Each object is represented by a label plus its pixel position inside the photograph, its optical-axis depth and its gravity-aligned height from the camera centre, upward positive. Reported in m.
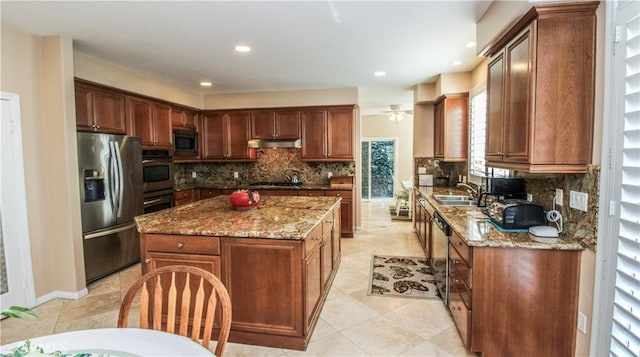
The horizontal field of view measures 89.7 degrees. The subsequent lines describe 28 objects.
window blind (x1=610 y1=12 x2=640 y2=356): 1.54 -0.29
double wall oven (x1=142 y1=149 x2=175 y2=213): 4.41 -0.28
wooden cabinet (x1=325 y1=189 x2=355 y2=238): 5.45 -0.86
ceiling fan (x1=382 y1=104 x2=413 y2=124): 7.53 +1.10
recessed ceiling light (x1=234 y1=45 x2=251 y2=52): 3.41 +1.19
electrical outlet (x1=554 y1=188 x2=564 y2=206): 2.26 -0.30
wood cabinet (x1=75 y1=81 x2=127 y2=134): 3.49 +0.59
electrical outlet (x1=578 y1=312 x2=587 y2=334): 1.95 -1.02
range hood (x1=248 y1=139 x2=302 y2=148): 5.58 +0.26
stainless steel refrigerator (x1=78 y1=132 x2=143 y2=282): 3.47 -0.45
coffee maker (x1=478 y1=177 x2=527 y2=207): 2.88 -0.29
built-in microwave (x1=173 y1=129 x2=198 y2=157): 5.30 +0.28
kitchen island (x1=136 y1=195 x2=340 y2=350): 2.29 -0.76
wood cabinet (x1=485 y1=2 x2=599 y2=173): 1.92 +0.42
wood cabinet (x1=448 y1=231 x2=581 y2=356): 2.04 -0.94
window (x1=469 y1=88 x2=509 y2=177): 4.05 +0.30
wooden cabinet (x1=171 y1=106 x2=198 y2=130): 5.25 +0.71
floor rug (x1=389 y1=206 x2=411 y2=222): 7.13 -1.35
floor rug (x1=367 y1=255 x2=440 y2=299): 3.33 -1.39
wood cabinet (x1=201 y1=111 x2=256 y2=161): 5.91 +0.42
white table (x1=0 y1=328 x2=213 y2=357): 1.14 -0.68
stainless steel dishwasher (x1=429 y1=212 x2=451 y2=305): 2.88 -0.95
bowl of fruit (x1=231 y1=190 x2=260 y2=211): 2.96 -0.39
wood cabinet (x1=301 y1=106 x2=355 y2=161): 5.59 +0.42
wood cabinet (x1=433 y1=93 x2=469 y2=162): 4.61 +0.44
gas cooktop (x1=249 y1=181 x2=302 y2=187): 5.88 -0.48
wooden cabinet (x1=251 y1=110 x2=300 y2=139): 5.73 +0.62
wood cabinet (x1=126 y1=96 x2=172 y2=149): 4.27 +0.55
